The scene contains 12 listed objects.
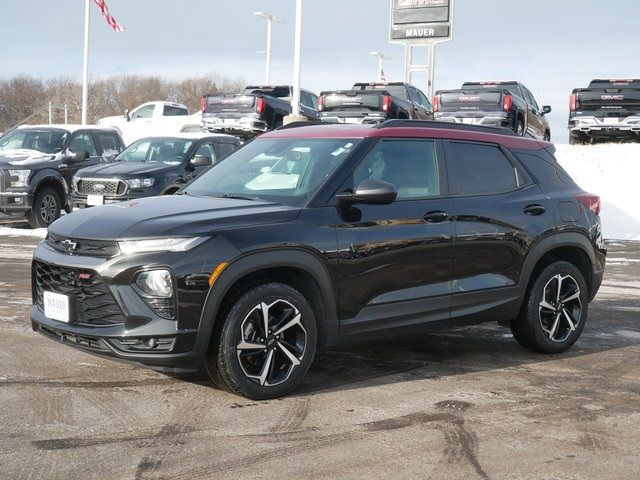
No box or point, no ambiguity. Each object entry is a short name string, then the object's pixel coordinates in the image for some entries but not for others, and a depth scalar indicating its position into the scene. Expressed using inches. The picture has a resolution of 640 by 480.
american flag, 1365.7
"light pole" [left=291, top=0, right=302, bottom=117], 975.2
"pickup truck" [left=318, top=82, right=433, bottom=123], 861.2
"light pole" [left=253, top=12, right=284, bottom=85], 1944.6
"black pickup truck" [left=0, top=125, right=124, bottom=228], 617.3
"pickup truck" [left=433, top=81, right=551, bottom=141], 865.5
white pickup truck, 1294.3
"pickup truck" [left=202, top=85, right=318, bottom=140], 981.8
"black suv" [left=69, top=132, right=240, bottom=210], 564.4
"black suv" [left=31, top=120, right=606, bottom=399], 202.2
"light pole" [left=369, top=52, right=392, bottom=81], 2514.1
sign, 1317.7
